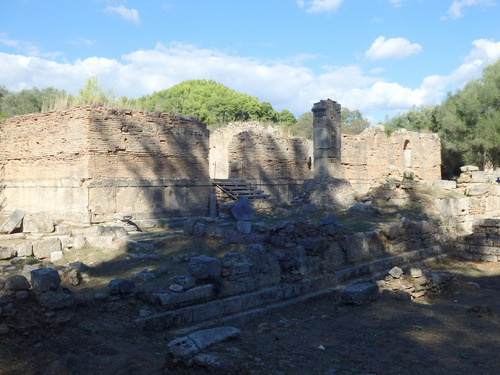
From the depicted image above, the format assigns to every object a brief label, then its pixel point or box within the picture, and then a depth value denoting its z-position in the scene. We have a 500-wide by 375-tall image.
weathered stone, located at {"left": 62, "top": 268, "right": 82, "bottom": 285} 6.33
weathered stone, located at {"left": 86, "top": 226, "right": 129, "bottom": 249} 9.02
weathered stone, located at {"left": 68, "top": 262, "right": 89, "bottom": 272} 7.03
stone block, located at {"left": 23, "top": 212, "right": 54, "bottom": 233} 10.43
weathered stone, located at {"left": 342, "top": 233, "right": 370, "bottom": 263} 9.16
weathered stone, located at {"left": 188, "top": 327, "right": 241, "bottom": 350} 4.88
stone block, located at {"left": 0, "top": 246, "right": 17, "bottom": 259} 7.90
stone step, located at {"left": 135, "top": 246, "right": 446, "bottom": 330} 5.63
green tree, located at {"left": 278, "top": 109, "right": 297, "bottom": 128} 56.34
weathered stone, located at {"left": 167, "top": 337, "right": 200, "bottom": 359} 4.58
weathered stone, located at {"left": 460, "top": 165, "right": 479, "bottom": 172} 16.70
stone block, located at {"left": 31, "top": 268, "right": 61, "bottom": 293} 5.29
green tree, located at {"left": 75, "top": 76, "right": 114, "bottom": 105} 27.22
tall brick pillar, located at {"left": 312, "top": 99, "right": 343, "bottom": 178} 16.70
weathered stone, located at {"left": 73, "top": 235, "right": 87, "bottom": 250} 9.16
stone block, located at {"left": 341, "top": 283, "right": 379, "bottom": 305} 7.19
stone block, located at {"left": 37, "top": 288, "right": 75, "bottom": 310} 5.16
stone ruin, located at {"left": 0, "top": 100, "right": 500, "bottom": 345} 6.36
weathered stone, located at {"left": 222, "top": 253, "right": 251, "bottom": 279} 6.62
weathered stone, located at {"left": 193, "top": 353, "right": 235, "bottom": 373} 4.39
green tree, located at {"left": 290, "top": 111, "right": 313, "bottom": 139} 48.19
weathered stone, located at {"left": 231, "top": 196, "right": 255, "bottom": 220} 13.02
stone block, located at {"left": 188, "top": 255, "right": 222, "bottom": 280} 6.32
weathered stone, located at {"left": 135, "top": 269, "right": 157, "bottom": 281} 6.74
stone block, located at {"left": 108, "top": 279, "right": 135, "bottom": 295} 5.79
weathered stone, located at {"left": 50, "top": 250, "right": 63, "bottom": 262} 8.18
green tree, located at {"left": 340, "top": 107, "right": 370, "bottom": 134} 50.43
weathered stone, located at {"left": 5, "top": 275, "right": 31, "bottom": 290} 5.22
